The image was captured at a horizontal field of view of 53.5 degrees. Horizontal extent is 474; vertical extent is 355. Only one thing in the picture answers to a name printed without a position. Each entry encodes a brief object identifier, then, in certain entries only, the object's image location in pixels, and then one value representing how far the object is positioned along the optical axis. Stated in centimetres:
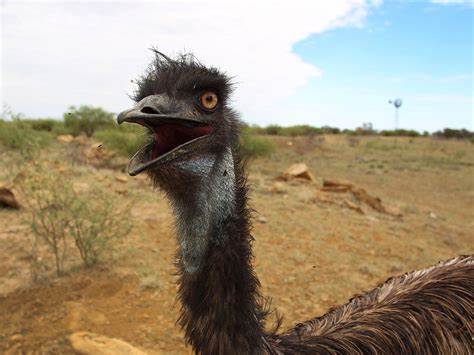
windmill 5581
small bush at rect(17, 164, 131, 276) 553
